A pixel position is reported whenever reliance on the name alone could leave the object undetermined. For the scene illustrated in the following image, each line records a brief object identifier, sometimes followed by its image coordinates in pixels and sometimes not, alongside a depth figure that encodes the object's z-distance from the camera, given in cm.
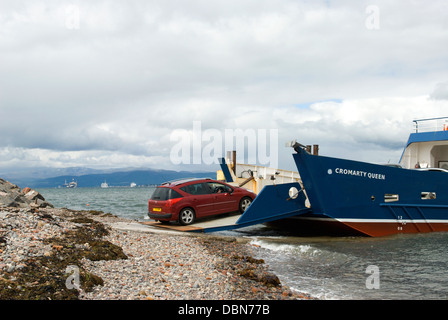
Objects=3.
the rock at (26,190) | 2418
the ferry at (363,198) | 1354
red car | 1398
